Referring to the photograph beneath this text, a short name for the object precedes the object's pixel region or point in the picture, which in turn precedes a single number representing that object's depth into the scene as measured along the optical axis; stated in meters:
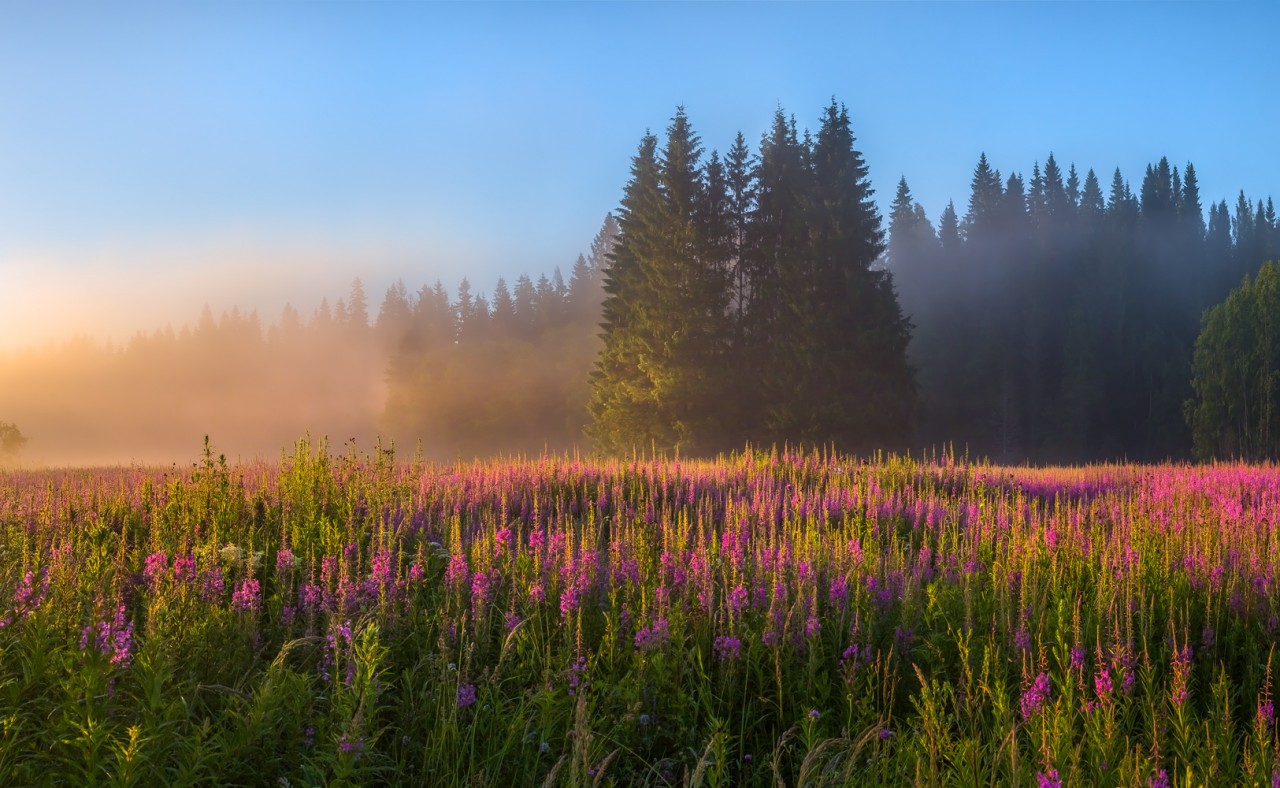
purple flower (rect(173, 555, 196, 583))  4.86
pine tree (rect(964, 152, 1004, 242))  72.31
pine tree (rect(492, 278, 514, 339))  69.81
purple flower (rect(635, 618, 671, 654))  3.92
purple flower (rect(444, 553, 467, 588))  4.91
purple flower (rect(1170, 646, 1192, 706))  3.28
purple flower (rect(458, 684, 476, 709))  3.55
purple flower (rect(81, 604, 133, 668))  3.23
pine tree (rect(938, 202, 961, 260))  69.81
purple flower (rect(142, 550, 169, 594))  4.57
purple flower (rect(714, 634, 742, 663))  4.01
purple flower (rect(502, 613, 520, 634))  4.09
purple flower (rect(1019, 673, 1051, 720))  3.31
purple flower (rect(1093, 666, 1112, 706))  3.13
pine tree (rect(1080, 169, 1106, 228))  75.38
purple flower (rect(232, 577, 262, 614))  4.45
